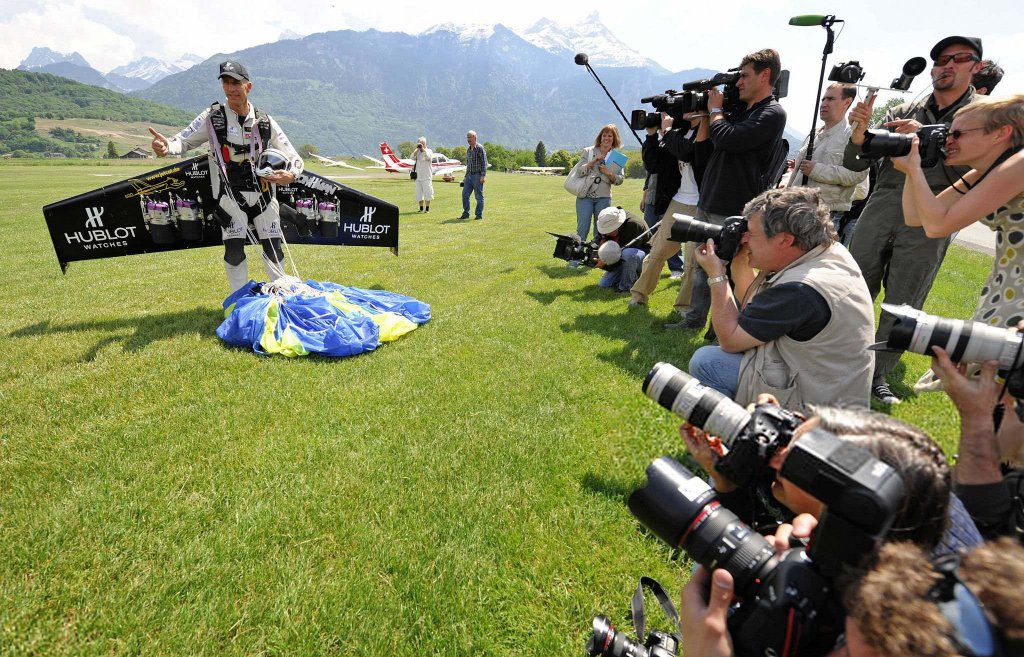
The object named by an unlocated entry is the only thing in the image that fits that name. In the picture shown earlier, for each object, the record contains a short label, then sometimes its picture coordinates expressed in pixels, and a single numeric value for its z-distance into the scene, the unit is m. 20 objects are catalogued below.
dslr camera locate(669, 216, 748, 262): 3.11
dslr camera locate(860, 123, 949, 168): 2.71
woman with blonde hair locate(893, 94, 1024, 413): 2.39
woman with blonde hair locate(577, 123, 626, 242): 7.56
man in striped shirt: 13.33
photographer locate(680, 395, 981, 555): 1.13
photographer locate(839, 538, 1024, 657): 0.78
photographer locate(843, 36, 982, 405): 3.41
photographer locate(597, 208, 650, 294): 6.68
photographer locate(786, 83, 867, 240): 4.73
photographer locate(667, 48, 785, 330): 4.13
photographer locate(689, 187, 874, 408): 2.39
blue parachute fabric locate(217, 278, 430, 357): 4.60
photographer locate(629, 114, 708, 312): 5.54
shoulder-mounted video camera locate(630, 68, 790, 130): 4.48
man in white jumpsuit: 4.93
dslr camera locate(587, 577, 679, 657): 1.64
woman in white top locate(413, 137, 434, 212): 14.88
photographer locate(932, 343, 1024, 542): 1.87
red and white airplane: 41.78
